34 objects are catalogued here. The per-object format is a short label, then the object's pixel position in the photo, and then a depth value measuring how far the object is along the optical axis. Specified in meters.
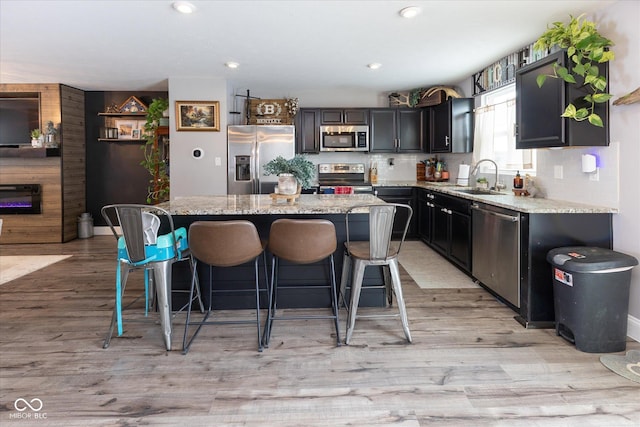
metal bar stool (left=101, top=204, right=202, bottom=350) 2.57
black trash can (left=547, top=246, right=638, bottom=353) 2.54
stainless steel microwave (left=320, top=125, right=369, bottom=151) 6.53
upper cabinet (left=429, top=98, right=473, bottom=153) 5.73
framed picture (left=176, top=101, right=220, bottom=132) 5.76
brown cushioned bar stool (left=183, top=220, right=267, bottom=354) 2.62
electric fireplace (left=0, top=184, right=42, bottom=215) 6.22
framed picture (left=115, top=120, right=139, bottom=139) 6.80
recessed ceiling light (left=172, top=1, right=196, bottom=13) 3.12
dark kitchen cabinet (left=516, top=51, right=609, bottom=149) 2.96
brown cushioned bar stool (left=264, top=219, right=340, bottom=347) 2.67
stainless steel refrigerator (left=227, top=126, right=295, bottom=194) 5.89
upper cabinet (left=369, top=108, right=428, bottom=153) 6.56
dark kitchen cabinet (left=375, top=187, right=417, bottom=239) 6.25
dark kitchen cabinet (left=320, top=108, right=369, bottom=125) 6.52
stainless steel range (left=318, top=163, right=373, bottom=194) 6.82
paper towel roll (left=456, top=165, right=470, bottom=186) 5.30
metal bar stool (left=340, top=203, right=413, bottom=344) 2.64
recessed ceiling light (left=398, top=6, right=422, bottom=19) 3.20
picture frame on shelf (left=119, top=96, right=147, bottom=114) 6.66
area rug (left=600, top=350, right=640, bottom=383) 2.31
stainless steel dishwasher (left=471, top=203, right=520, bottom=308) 3.15
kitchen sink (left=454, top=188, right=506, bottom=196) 4.35
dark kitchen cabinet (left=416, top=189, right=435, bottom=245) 5.60
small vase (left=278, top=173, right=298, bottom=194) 3.34
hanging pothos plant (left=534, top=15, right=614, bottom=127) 2.79
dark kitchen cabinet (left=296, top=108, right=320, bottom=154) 6.52
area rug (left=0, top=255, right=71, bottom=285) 4.48
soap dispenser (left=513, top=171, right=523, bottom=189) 4.13
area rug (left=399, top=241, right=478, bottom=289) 4.10
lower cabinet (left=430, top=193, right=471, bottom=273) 4.27
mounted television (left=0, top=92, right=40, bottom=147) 6.29
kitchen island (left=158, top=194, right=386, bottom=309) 3.29
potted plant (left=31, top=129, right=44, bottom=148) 6.13
